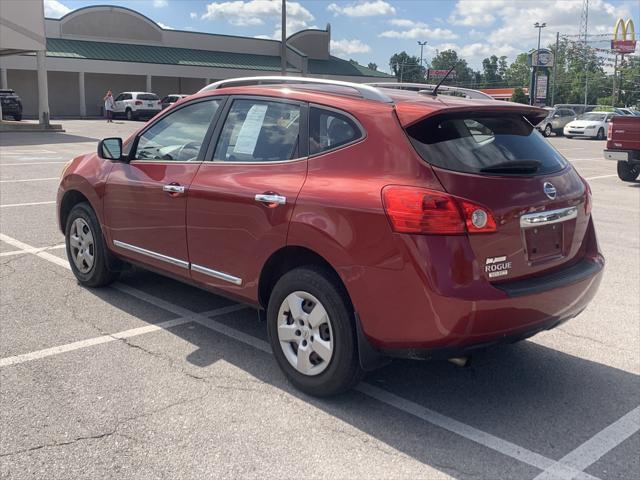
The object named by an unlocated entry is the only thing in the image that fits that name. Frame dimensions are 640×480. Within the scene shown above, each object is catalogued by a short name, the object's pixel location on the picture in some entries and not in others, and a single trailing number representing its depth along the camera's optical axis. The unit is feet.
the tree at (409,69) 427.66
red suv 11.03
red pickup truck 48.24
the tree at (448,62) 479.99
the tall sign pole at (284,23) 97.01
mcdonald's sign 325.01
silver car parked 127.56
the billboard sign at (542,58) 189.67
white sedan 118.01
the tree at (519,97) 196.03
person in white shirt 121.90
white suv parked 132.98
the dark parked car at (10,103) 110.83
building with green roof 149.28
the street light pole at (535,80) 181.51
